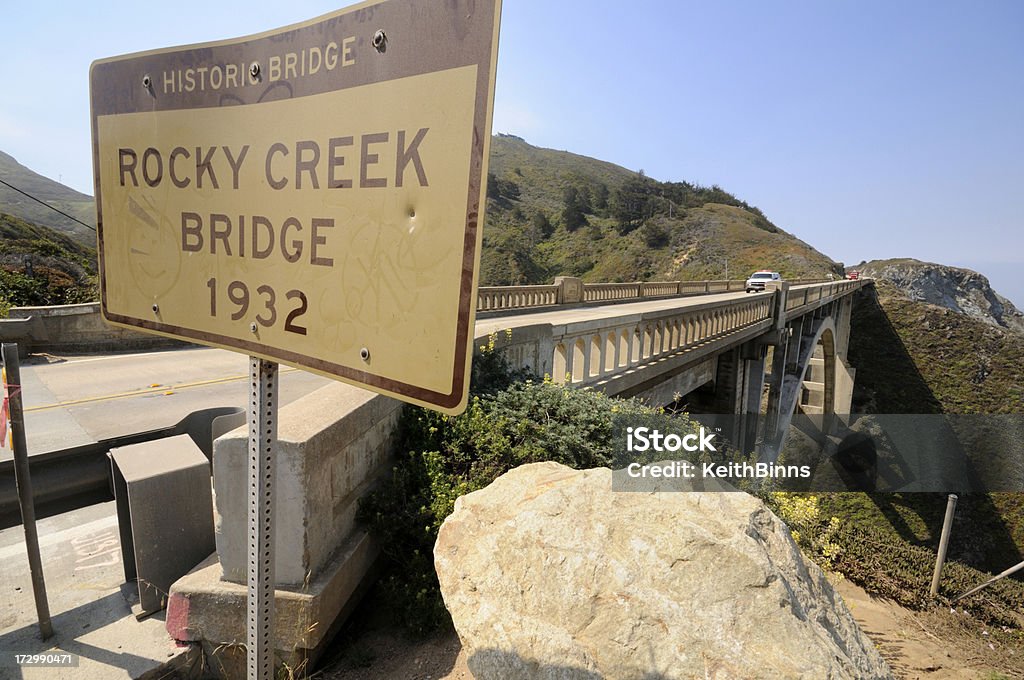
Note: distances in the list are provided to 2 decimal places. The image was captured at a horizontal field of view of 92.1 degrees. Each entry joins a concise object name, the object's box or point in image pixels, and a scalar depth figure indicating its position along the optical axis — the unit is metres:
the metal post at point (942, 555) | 6.82
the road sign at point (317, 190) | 1.09
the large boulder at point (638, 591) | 2.05
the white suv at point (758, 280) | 29.92
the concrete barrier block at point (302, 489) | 2.72
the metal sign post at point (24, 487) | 2.63
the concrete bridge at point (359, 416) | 2.75
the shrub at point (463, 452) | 3.32
